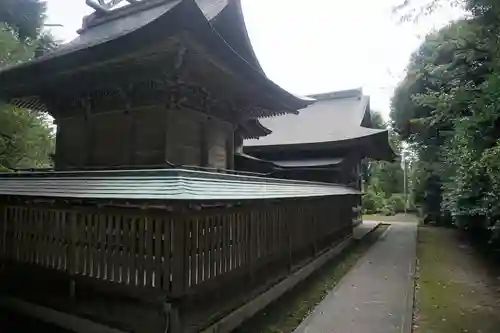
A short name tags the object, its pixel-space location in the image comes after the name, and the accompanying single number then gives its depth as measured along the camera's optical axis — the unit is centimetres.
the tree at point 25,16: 1249
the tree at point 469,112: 566
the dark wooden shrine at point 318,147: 1275
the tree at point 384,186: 2772
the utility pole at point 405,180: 3202
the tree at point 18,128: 931
